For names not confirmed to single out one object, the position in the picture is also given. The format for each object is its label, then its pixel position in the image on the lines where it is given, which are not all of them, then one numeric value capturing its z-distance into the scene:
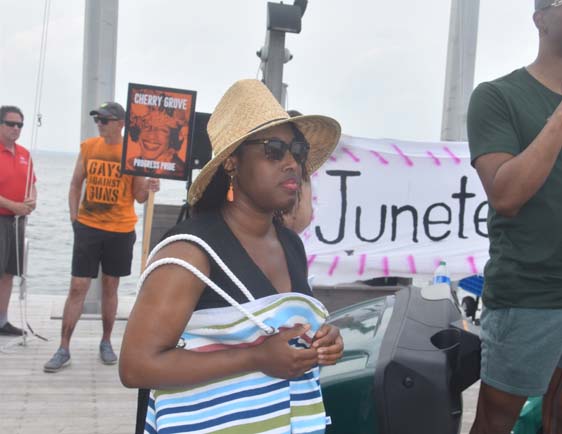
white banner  5.54
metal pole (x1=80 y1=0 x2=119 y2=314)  7.30
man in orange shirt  5.64
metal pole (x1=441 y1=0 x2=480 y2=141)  7.34
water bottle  4.84
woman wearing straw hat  1.67
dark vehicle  2.02
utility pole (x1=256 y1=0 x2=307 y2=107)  5.15
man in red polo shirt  6.37
